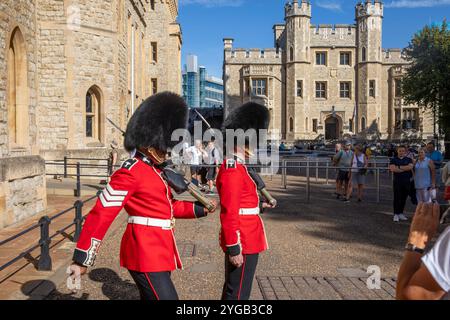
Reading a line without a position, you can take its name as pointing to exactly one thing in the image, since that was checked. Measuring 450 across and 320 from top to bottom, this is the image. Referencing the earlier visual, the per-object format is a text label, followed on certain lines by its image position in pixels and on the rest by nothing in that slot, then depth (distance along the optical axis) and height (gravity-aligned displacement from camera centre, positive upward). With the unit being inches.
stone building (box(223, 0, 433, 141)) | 1926.7 +264.5
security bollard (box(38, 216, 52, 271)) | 224.8 -47.9
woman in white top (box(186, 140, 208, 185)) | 578.2 -12.9
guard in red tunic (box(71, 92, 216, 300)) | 121.8 -19.4
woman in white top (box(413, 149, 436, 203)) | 370.9 -24.8
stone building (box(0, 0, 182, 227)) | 611.5 +92.2
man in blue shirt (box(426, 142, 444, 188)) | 494.9 -11.7
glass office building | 5984.3 +796.5
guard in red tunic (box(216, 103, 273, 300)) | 146.2 -25.3
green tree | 992.9 +157.5
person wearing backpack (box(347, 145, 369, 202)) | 494.9 -25.6
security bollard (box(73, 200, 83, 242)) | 282.8 -43.6
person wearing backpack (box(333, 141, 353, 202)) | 506.0 -22.2
